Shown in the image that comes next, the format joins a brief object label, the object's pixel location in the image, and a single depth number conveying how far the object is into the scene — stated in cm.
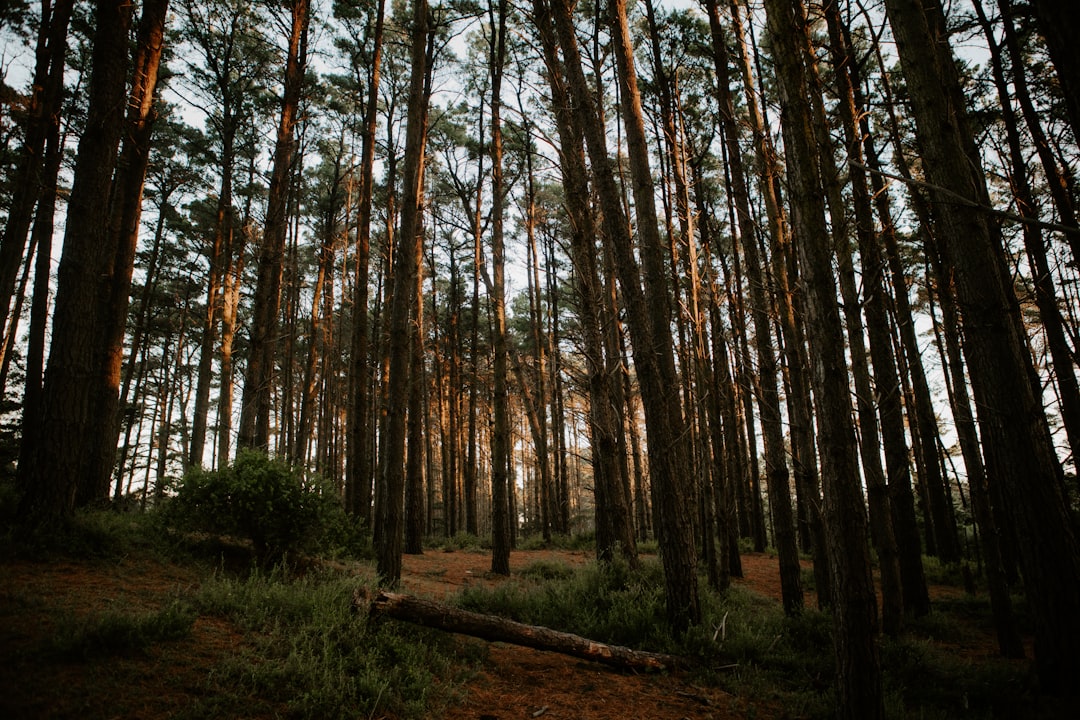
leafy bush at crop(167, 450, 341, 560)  631
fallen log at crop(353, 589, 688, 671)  451
